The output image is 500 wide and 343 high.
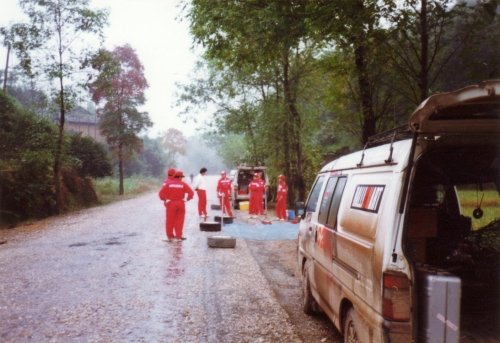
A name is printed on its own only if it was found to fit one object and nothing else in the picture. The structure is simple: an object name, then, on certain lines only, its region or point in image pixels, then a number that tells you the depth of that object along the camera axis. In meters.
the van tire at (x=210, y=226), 13.46
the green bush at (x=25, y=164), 19.17
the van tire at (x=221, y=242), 11.60
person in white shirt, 16.41
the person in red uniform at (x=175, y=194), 11.92
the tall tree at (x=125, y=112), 35.69
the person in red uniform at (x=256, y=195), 19.03
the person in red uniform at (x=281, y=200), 17.67
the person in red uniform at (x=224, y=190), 18.05
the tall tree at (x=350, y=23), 8.03
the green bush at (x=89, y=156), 28.67
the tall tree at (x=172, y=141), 93.44
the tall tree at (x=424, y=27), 8.28
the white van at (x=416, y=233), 3.15
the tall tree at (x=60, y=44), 20.22
